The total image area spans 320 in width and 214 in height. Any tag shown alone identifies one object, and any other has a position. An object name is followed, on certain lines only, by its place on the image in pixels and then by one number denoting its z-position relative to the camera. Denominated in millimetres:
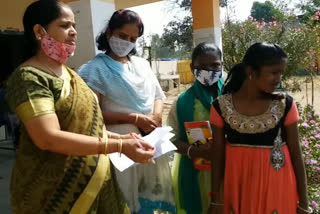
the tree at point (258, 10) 54256
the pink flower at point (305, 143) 3608
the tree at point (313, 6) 9195
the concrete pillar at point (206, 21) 6262
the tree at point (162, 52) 21670
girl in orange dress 1687
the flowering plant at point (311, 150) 3506
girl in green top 2115
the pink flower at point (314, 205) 2873
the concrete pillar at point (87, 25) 3090
